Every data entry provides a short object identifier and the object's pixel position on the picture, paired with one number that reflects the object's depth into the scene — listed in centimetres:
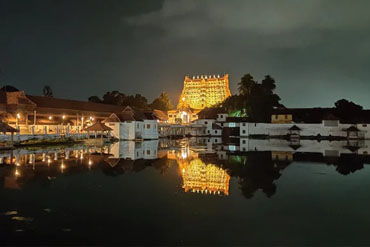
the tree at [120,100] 6362
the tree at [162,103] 8110
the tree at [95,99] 6604
